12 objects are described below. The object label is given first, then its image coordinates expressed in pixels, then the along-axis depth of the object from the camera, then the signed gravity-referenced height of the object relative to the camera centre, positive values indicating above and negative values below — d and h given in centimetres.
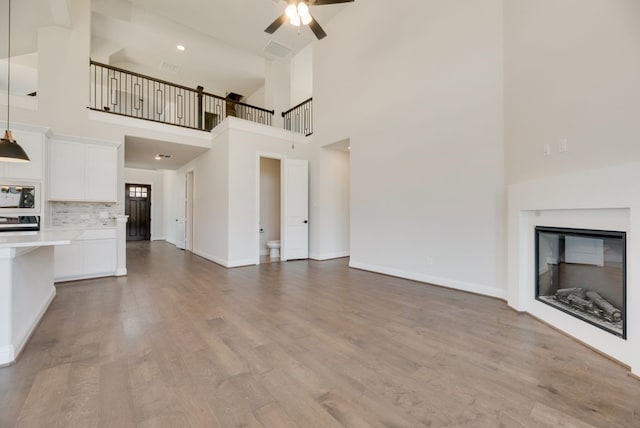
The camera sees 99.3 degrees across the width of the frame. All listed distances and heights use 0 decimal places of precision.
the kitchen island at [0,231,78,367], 185 -58
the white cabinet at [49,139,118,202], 420 +70
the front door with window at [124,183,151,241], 998 +17
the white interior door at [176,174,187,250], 805 +18
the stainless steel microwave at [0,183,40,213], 366 +24
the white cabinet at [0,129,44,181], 367 +74
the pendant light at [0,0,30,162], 268 +64
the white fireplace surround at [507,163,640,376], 182 -6
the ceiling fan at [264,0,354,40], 324 +247
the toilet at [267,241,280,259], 636 -81
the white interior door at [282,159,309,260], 599 +12
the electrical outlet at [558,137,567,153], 243 +63
